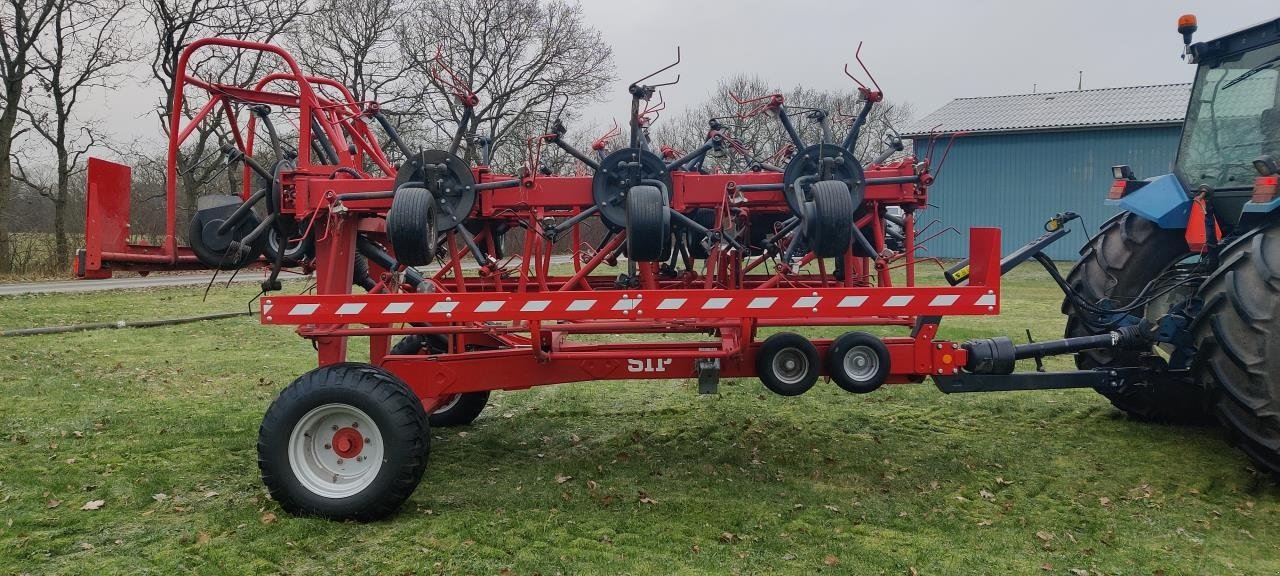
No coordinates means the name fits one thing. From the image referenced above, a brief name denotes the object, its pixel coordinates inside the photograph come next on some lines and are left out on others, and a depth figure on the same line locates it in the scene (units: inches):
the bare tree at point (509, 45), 1122.7
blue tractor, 159.5
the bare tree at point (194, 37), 949.8
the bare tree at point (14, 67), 892.0
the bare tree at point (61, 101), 927.7
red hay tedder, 158.2
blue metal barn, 985.5
